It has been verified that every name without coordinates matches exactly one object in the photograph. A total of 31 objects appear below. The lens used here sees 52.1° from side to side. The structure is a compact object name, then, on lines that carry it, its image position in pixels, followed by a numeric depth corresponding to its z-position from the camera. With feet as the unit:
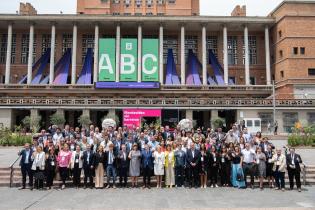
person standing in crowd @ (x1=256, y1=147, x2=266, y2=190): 44.50
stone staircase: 46.04
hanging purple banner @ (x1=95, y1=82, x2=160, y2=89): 162.91
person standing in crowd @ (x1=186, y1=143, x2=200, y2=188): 44.91
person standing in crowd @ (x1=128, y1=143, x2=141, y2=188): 44.86
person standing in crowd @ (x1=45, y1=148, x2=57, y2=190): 43.86
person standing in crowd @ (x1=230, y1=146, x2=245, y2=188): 44.73
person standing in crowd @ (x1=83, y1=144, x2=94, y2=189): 44.52
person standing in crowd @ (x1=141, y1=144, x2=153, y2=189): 45.11
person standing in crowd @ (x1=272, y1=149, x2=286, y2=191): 43.47
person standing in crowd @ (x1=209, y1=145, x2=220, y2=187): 45.45
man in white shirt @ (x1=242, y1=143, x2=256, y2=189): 45.03
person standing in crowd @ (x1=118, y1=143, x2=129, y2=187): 44.85
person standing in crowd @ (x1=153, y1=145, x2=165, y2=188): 44.86
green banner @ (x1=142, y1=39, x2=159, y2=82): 167.53
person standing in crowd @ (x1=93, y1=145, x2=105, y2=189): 44.34
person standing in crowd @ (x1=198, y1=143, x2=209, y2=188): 45.14
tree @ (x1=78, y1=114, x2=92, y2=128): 134.21
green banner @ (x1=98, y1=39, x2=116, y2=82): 165.37
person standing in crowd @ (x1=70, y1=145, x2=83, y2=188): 44.39
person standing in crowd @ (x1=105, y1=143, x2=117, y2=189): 44.80
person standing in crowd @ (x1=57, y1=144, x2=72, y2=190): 44.37
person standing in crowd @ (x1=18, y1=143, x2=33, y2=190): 43.91
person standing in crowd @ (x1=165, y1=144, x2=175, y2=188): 45.16
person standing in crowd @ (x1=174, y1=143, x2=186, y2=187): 45.39
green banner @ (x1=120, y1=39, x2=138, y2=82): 167.53
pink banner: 134.92
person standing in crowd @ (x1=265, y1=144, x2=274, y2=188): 45.06
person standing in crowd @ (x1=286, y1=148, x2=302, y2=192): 43.47
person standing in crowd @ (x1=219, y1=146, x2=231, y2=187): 45.65
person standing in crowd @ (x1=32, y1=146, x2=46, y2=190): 43.37
